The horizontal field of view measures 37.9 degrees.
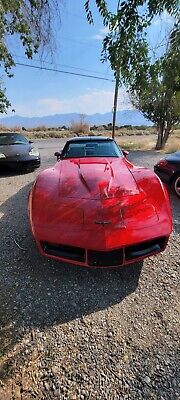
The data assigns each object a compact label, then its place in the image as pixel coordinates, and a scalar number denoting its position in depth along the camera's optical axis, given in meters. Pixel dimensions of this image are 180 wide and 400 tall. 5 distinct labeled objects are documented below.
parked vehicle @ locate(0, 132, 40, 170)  6.71
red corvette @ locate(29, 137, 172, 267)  2.32
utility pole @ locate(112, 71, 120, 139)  14.85
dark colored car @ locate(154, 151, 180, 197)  4.98
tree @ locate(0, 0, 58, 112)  2.76
